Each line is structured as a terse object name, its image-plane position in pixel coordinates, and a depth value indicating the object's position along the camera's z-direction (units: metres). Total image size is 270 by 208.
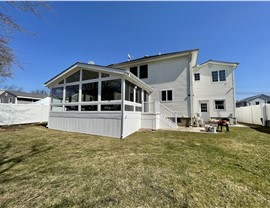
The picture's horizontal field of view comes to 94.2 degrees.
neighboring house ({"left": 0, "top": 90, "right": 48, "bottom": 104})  21.72
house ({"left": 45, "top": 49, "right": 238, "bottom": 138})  7.14
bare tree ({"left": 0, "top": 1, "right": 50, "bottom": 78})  3.99
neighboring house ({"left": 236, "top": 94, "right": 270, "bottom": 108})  26.88
